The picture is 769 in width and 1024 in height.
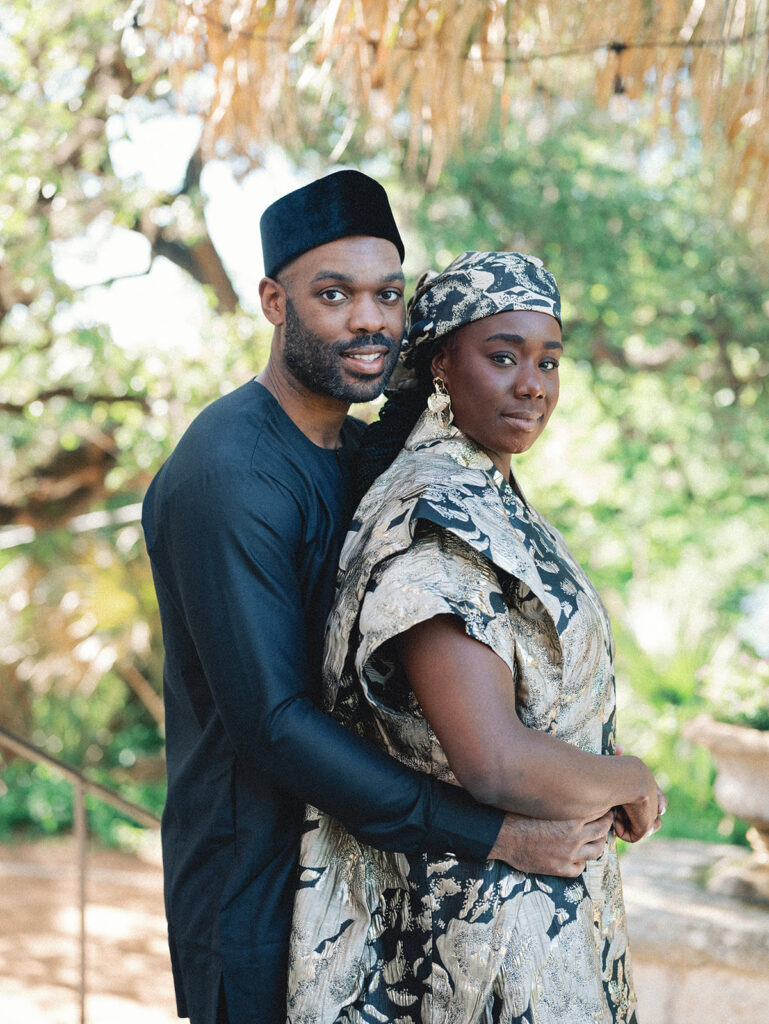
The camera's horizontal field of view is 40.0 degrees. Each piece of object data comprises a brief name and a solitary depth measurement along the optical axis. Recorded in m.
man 1.65
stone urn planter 3.28
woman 1.56
